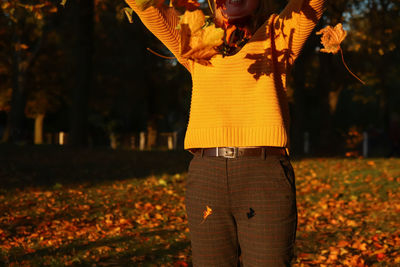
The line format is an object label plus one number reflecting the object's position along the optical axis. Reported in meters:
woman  2.42
